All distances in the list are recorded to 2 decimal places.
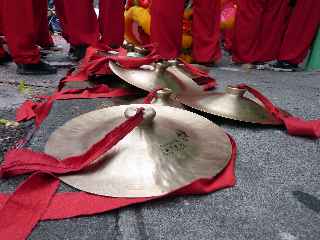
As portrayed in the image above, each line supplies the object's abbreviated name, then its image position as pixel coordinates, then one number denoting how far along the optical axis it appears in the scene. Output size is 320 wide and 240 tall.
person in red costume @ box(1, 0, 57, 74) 1.51
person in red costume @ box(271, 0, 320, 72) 1.90
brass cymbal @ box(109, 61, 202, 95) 1.11
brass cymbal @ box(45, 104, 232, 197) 0.58
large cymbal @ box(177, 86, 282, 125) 0.96
